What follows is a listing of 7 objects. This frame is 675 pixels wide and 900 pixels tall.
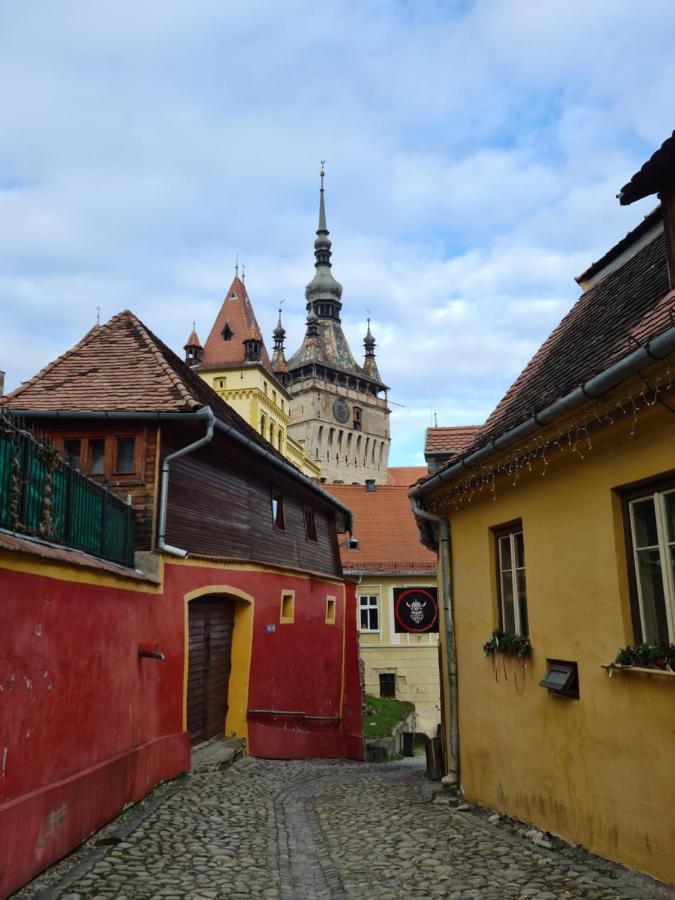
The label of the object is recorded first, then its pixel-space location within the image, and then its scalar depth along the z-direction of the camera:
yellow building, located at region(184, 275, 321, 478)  56.09
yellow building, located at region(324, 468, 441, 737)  32.03
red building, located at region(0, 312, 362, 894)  6.05
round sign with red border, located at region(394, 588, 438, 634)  11.34
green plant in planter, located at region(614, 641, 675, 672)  5.17
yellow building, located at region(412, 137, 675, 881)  5.39
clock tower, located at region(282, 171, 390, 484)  85.12
